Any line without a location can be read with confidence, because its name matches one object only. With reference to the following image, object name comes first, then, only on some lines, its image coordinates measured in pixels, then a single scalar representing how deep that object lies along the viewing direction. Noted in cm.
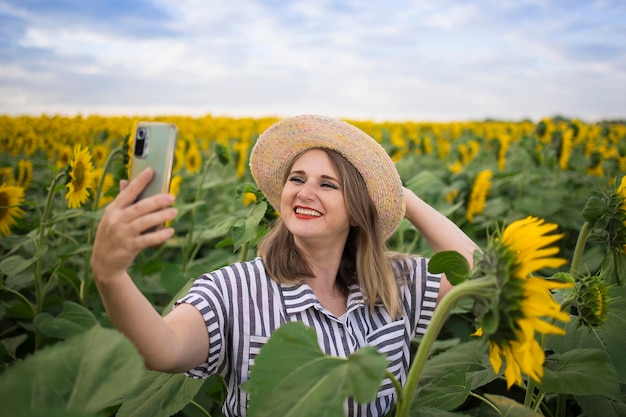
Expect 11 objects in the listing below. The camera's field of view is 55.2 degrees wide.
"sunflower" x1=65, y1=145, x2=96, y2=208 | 271
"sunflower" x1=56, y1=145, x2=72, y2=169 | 454
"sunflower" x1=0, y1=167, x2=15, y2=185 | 389
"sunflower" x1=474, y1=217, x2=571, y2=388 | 105
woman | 163
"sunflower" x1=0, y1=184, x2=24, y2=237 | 300
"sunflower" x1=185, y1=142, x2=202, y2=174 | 584
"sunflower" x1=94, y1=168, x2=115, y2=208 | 374
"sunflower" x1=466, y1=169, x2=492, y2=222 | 374
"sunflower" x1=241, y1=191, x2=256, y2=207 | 266
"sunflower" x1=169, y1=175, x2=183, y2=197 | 358
